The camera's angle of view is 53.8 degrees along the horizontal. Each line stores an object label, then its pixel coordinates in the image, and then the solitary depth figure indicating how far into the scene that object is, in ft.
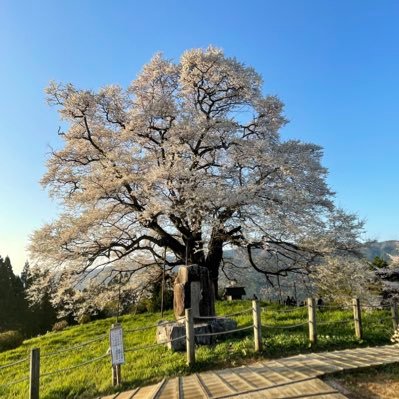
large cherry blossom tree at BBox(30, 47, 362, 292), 57.52
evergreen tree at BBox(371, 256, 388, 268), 90.22
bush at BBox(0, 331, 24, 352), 74.02
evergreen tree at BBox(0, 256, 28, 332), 153.23
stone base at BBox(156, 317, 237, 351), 37.91
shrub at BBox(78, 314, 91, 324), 88.81
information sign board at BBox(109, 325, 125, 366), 31.50
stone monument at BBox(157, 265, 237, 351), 38.45
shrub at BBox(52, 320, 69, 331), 93.48
